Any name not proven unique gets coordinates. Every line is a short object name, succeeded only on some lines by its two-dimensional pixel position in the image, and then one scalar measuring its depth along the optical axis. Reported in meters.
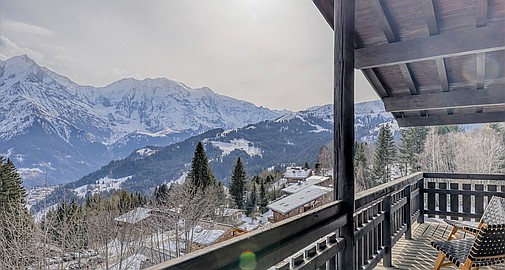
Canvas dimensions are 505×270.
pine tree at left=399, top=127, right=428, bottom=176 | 25.34
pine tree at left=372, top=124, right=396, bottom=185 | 24.72
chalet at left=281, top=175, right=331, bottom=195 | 16.12
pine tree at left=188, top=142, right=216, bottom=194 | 21.42
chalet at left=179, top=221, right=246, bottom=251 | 14.24
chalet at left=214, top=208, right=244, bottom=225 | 18.56
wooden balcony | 1.09
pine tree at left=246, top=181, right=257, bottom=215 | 21.25
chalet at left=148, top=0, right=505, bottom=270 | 1.52
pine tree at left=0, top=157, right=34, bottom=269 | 11.24
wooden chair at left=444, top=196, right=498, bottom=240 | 3.06
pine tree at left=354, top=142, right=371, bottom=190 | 22.28
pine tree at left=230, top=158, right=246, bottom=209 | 22.41
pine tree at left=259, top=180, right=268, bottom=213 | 20.27
